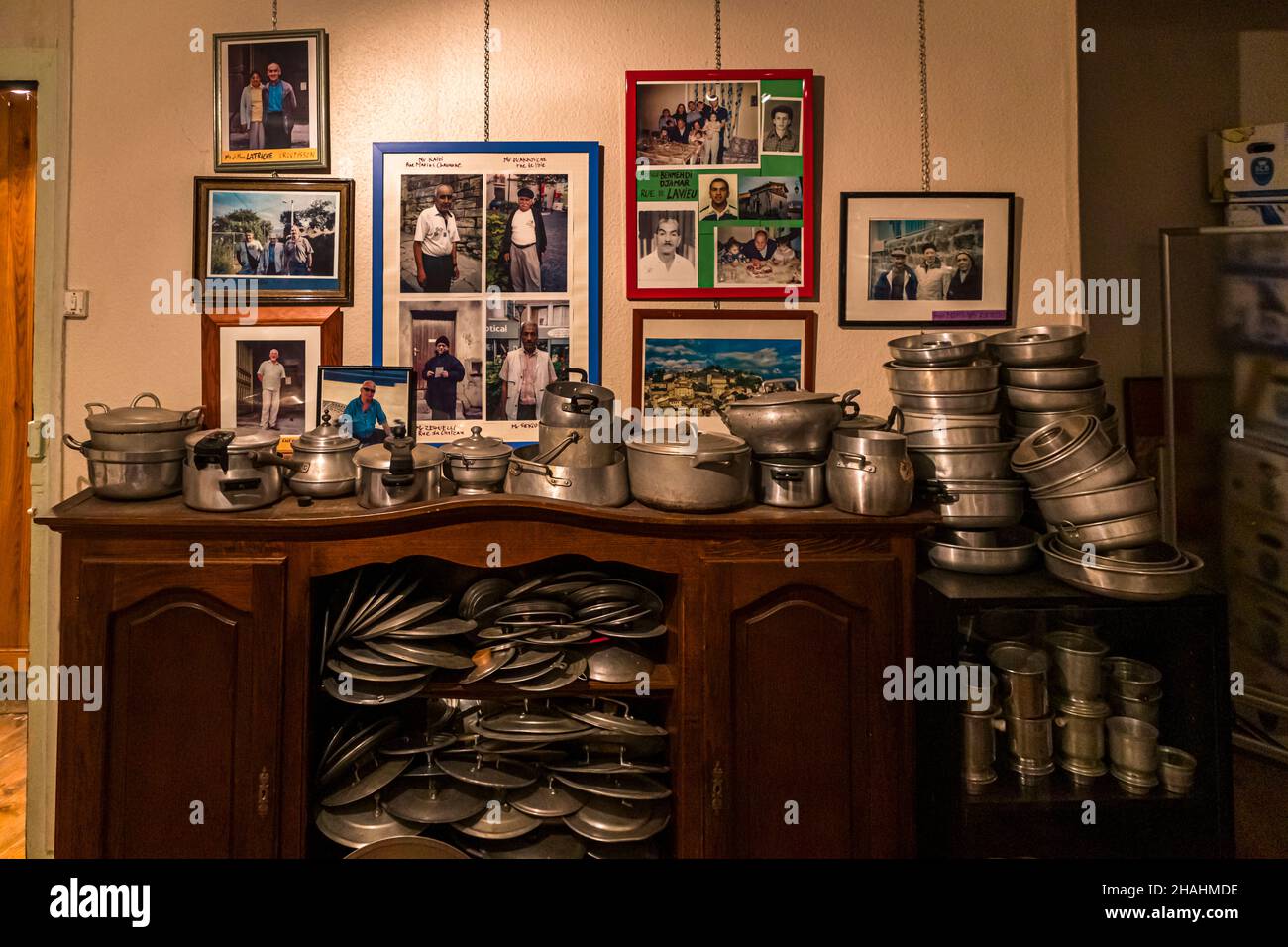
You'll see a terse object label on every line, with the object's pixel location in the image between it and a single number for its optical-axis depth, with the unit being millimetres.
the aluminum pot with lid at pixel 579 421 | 1789
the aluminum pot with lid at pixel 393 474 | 1746
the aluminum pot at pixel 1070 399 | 1921
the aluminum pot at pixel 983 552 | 1808
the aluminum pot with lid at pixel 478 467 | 1838
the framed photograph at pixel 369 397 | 2182
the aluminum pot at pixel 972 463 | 1846
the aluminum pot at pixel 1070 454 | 1764
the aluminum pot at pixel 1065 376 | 1916
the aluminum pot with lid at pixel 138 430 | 1797
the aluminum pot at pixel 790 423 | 1816
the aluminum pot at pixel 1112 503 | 1716
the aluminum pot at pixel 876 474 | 1727
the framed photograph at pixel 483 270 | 2227
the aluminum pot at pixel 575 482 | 1784
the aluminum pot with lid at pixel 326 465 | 1815
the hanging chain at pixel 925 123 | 2232
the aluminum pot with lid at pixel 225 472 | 1734
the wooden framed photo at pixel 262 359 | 2227
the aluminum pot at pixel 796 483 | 1806
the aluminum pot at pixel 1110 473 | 1733
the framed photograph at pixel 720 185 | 2209
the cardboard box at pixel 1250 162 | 2785
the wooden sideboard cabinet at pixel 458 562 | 1705
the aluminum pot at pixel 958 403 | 1904
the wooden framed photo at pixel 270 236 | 2229
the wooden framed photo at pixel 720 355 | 2254
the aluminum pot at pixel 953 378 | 1904
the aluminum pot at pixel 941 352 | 1919
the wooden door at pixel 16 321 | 3373
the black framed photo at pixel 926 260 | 2240
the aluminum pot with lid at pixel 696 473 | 1728
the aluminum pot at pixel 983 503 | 1820
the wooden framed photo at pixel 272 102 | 2207
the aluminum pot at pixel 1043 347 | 1920
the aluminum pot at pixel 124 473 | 1790
